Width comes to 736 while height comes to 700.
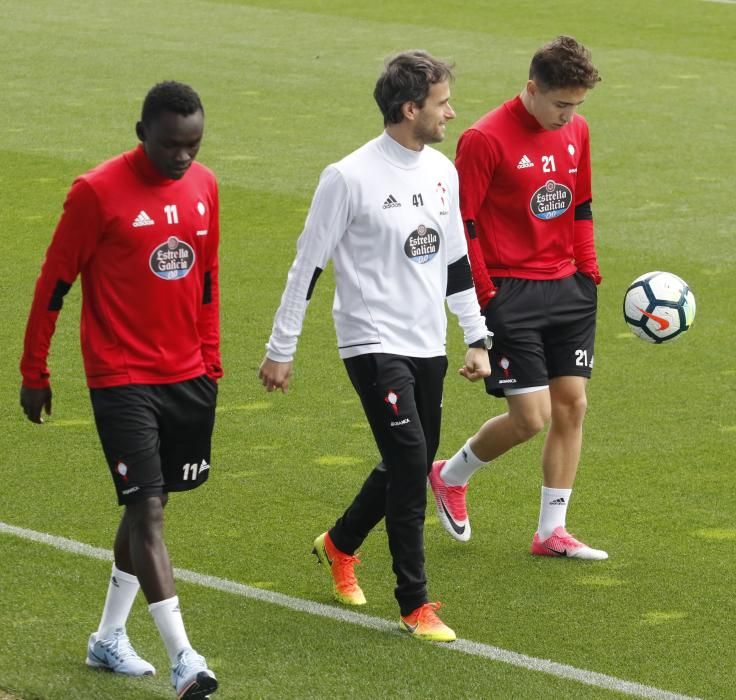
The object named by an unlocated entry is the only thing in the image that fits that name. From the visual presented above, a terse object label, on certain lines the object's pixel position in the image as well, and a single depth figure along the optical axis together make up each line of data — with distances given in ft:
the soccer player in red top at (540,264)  46.44
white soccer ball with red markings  52.34
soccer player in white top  40.22
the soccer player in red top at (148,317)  35.99
